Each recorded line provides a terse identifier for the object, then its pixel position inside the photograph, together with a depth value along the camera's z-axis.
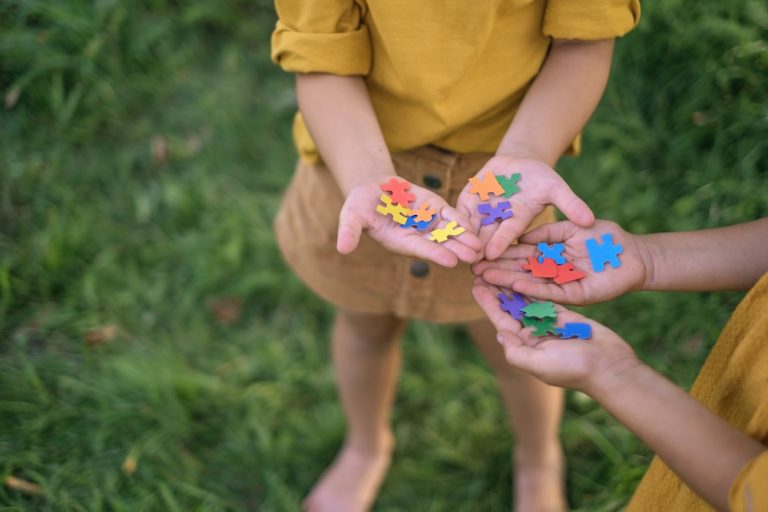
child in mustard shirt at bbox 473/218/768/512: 1.15
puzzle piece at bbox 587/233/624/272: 1.49
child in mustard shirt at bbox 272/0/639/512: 1.46
